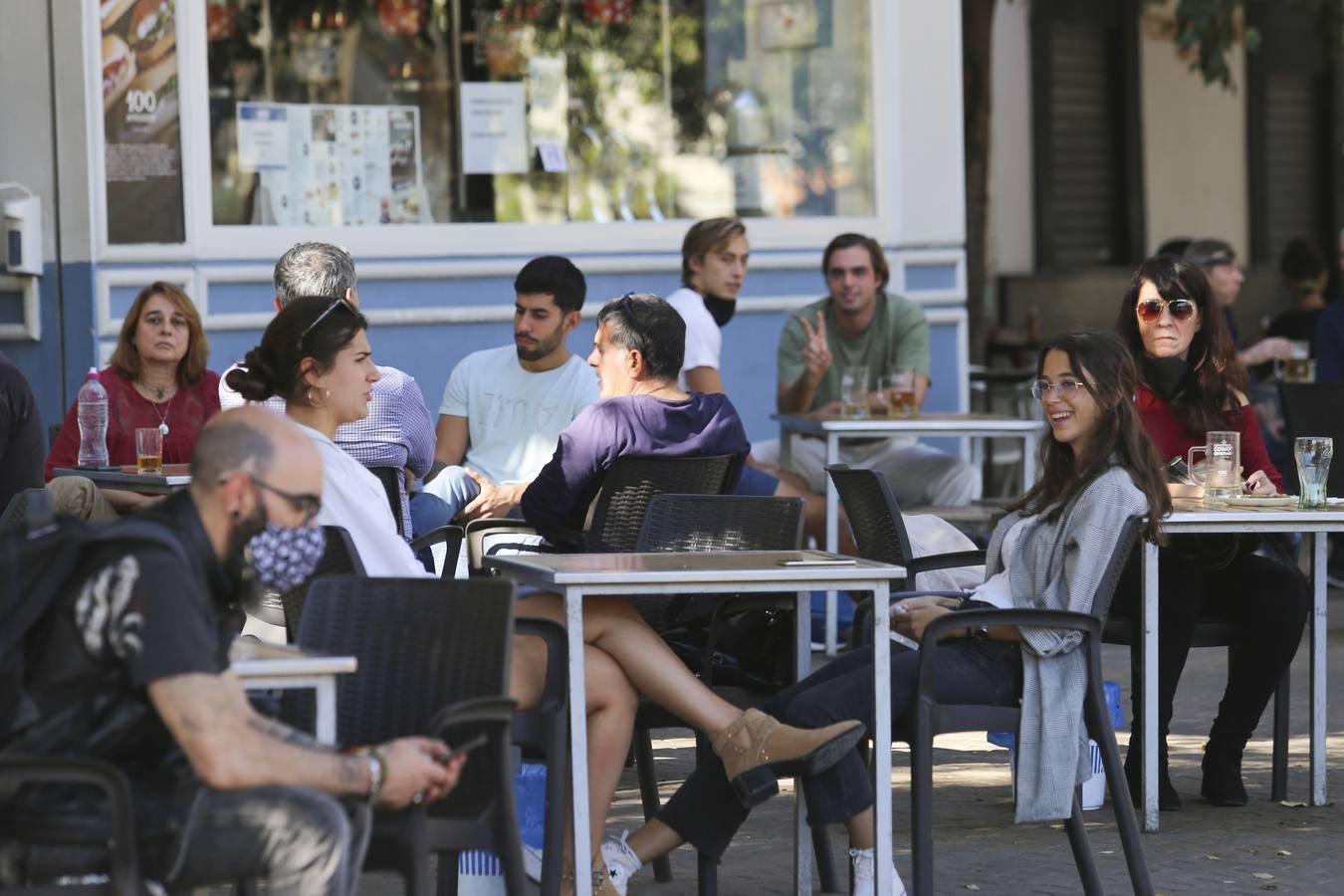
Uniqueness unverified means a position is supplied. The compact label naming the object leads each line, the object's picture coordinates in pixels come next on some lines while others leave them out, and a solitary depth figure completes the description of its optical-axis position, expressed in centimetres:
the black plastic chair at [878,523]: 1182
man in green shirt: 1902
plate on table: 1234
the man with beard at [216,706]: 681
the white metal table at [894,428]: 1717
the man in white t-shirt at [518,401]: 1470
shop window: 2025
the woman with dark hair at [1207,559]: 1268
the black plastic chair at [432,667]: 827
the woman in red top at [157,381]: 1457
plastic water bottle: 1416
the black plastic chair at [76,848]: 687
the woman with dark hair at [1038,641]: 999
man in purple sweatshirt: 1192
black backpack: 683
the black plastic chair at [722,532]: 1111
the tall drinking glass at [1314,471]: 1230
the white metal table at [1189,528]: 1178
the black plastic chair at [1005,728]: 981
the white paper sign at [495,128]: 2150
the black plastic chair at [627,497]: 1191
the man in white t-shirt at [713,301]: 1823
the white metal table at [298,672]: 751
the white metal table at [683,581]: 923
